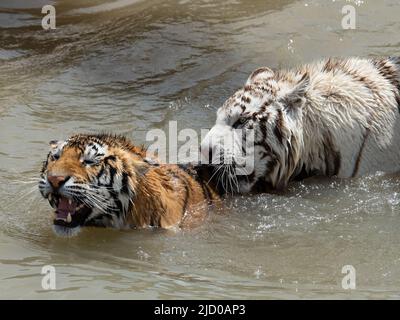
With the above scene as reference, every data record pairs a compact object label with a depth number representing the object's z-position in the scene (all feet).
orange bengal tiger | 26.23
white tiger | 31.01
